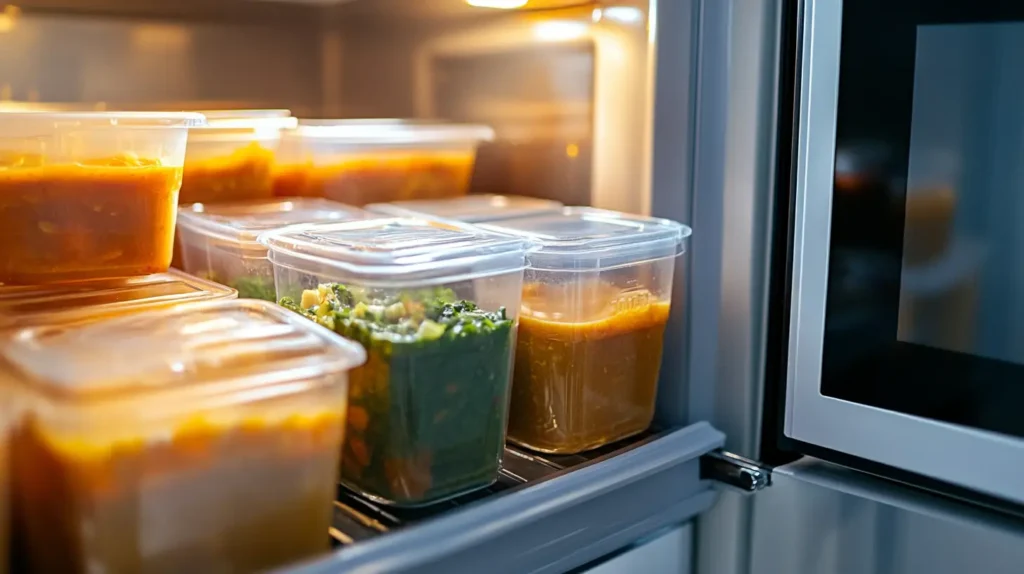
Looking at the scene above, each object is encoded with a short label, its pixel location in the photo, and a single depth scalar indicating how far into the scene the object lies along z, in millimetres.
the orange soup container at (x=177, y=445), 560
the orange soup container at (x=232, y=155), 1014
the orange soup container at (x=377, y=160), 1104
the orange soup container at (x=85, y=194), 756
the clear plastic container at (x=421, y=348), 717
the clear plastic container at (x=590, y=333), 833
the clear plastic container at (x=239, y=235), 934
